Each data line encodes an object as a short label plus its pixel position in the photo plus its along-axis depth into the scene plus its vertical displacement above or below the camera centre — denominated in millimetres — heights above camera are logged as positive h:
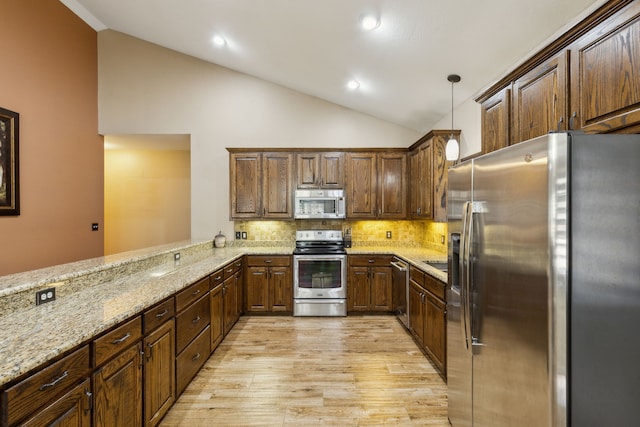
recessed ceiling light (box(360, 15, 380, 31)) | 2506 +1567
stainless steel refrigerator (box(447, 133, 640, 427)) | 1171 -259
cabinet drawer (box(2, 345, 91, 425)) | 1078 -669
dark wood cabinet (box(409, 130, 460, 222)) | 3596 +455
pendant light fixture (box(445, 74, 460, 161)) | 3070 +658
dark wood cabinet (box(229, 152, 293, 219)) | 4508 +423
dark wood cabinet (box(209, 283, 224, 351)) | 3076 -1058
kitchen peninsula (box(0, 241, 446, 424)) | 1229 -546
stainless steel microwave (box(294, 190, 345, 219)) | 4426 +117
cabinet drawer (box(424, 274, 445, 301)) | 2621 -662
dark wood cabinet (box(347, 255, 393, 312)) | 4254 -984
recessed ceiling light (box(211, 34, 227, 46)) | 3783 +2132
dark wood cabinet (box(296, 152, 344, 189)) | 4516 +611
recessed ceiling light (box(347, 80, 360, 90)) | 3862 +1621
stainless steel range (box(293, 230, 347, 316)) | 4227 -968
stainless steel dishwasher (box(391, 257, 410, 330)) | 3649 -956
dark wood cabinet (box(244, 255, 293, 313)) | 4246 -996
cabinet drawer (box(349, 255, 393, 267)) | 4258 -656
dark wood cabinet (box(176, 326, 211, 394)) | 2365 -1222
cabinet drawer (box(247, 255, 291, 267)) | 4254 -669
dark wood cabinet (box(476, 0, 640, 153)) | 1180 +606
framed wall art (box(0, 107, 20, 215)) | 3426 +545
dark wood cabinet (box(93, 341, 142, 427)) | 1496 -934
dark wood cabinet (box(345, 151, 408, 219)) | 4547 +384
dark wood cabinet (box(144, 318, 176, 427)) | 1914 -1061
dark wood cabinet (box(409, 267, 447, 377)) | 2648 -981
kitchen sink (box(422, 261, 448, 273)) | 3389 -577
